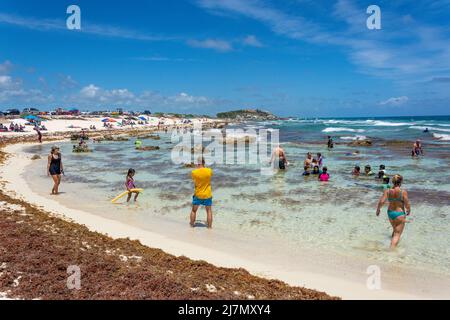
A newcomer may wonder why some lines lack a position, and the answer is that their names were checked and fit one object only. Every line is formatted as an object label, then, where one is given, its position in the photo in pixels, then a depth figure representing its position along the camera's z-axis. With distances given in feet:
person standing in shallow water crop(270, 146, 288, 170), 77.10
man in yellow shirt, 33.12
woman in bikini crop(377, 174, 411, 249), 29.09
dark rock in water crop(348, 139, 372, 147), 142.92
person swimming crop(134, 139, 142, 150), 127.13
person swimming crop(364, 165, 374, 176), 67.41
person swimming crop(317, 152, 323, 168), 70.64
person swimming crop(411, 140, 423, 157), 101.91
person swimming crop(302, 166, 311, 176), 69.82
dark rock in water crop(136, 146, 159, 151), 125.23
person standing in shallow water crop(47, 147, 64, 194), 48.44
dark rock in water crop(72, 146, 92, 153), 117.40
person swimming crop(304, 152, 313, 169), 70.08
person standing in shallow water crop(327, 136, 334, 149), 129.70
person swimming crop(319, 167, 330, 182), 62.64
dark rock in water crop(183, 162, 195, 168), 82.38
